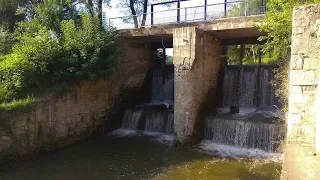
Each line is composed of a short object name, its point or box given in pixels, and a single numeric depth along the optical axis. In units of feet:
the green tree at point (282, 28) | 25.20
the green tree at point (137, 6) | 62.28
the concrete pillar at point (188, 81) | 35.09
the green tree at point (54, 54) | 33.65
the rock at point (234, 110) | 41.49
